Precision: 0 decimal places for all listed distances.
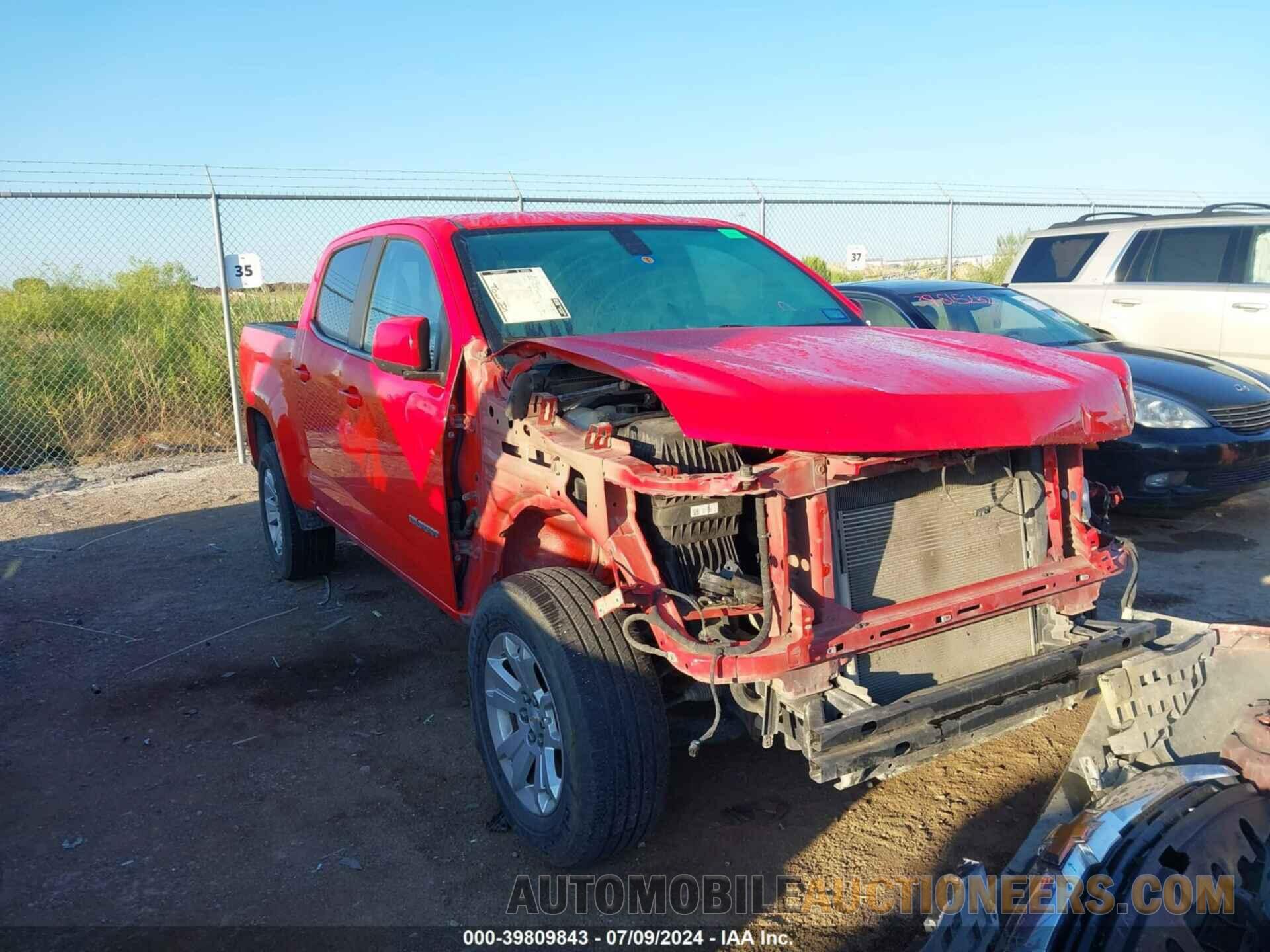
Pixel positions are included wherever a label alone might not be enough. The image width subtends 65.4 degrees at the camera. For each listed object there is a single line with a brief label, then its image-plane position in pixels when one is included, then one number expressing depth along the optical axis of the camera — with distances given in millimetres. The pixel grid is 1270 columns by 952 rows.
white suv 7910
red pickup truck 2529
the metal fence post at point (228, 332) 9234
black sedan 5871
